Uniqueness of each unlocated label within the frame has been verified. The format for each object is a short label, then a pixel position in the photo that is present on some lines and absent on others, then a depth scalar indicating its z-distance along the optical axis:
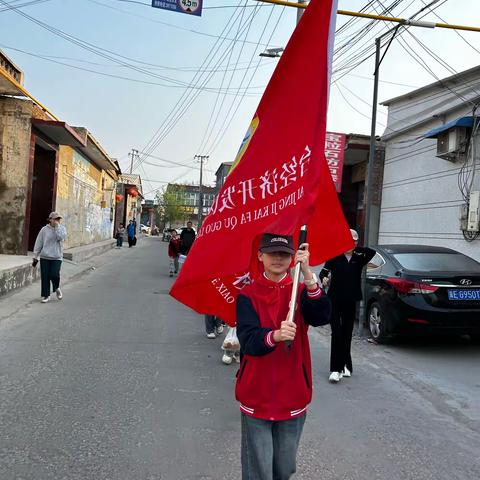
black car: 6.89
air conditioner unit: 12.05
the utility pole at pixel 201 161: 66.04
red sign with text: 15.85
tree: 87.62
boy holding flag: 2.48
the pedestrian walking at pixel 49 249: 9.93
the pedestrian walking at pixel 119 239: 32.56
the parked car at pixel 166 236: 53.75
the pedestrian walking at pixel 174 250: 16.45
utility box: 11.37
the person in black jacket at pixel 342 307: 5.67
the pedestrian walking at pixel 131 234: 34.59
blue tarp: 11.73
